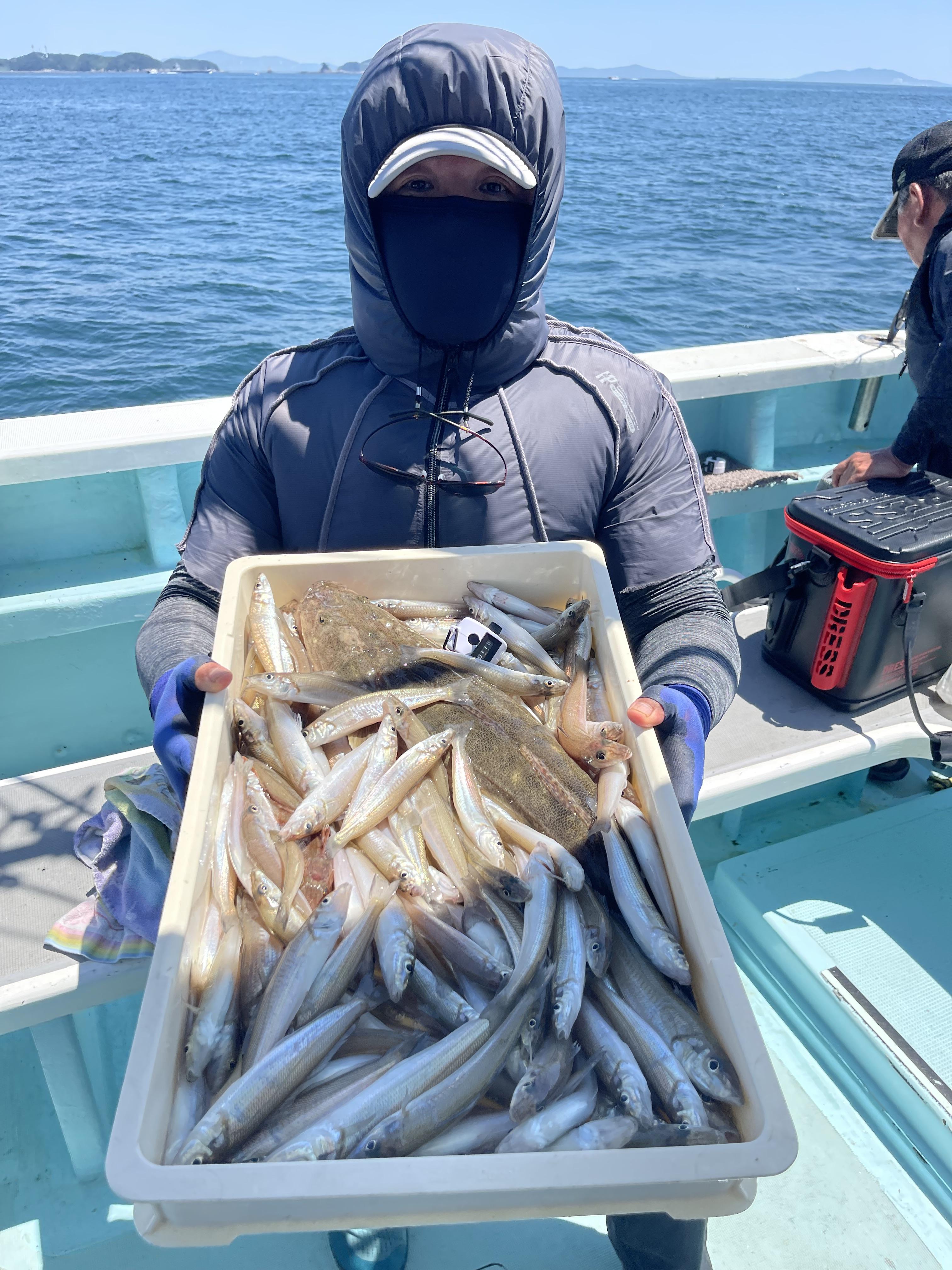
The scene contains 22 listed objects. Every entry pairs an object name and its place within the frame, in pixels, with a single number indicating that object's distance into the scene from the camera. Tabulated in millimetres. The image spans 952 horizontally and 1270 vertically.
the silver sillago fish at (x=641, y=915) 1290
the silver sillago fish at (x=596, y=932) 1355
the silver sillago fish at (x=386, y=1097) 1079
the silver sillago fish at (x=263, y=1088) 1071
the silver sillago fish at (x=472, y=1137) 1104
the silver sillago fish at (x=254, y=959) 1319
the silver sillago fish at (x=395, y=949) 1304
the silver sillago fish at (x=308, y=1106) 1113
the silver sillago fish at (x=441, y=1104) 1096
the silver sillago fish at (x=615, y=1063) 1142
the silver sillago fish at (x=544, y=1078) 1136
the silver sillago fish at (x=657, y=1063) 1123
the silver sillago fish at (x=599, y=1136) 1065
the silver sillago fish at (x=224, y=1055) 1205
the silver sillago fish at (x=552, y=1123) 1075
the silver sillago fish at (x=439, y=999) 1280
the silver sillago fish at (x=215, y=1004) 1195
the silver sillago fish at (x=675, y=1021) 1134
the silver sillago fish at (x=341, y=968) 1296
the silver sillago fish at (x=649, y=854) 1367
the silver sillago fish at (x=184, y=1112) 1072
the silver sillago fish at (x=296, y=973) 1266
